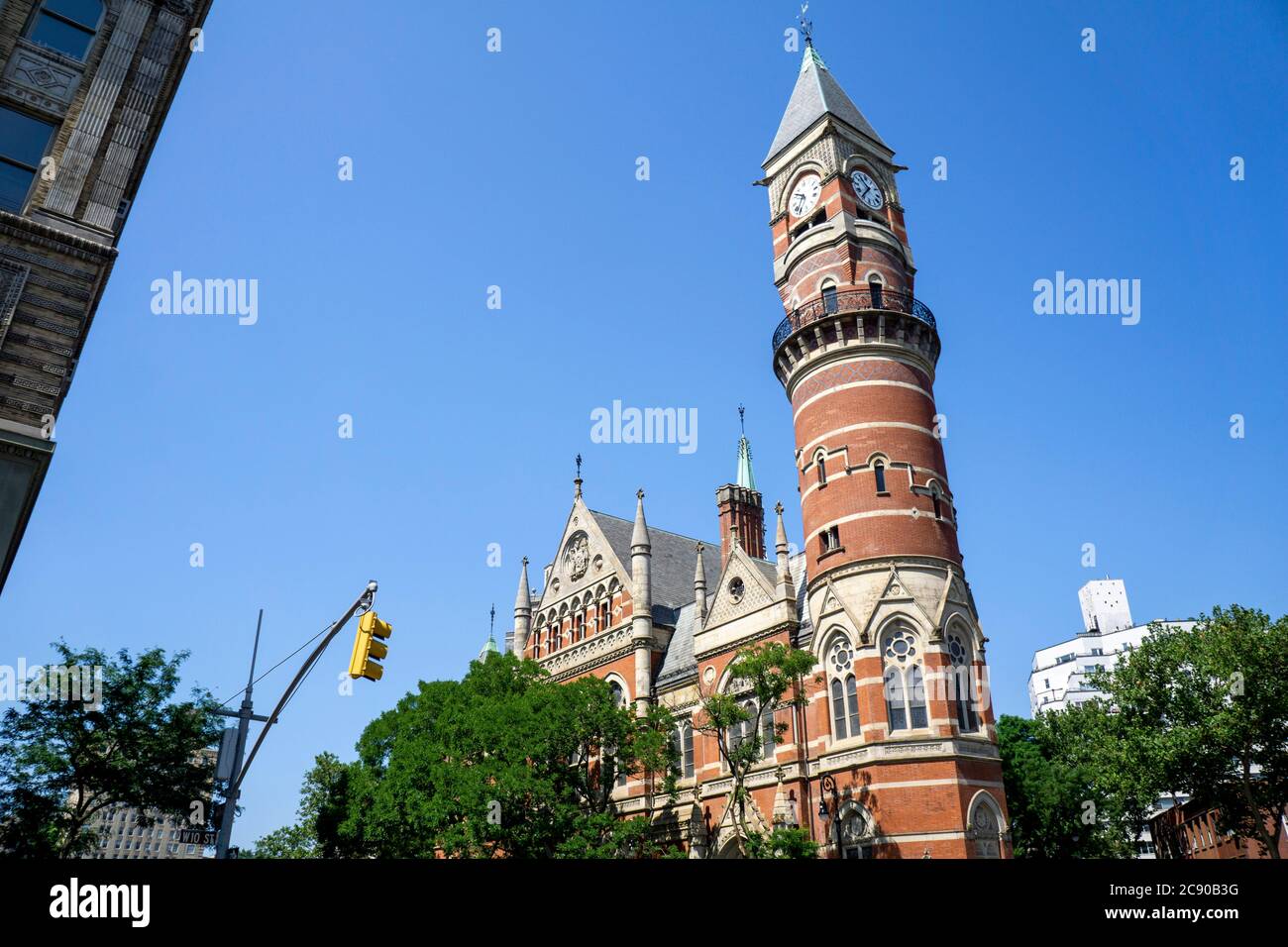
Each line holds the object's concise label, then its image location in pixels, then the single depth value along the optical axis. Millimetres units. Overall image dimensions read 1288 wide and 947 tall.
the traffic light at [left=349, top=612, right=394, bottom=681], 15477
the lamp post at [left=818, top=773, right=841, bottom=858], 29480
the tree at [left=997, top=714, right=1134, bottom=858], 49562
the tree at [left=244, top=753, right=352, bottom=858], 63500
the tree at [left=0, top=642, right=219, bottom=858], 31594
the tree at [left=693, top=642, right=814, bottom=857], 29969
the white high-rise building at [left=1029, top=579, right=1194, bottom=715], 125938
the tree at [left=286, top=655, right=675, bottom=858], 32906
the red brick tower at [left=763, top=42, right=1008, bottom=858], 30812
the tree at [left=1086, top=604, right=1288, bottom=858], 36906
